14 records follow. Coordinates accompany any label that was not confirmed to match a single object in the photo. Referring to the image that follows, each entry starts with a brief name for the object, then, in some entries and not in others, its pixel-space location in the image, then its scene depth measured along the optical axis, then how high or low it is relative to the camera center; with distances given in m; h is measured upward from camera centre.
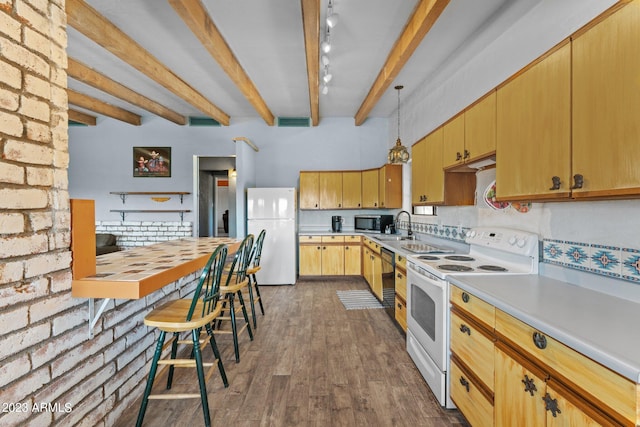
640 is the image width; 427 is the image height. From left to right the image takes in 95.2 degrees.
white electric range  1.89 -0.51
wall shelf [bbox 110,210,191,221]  5.65 -0.07
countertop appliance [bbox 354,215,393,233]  5.12 -0.26
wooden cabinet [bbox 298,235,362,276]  5.11 -0.92
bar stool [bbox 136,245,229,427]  1.63 -0.66
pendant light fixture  3.80 +0.69
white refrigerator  4.86 -0.34
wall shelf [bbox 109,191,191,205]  5.59 +0.28
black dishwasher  3.17 -0.85
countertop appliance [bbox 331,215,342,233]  5.51 -0.31
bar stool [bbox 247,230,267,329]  3.20 -0.58
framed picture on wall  5.72 +0.89
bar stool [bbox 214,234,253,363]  2.46 -0.67
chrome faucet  4.34 -0.34
